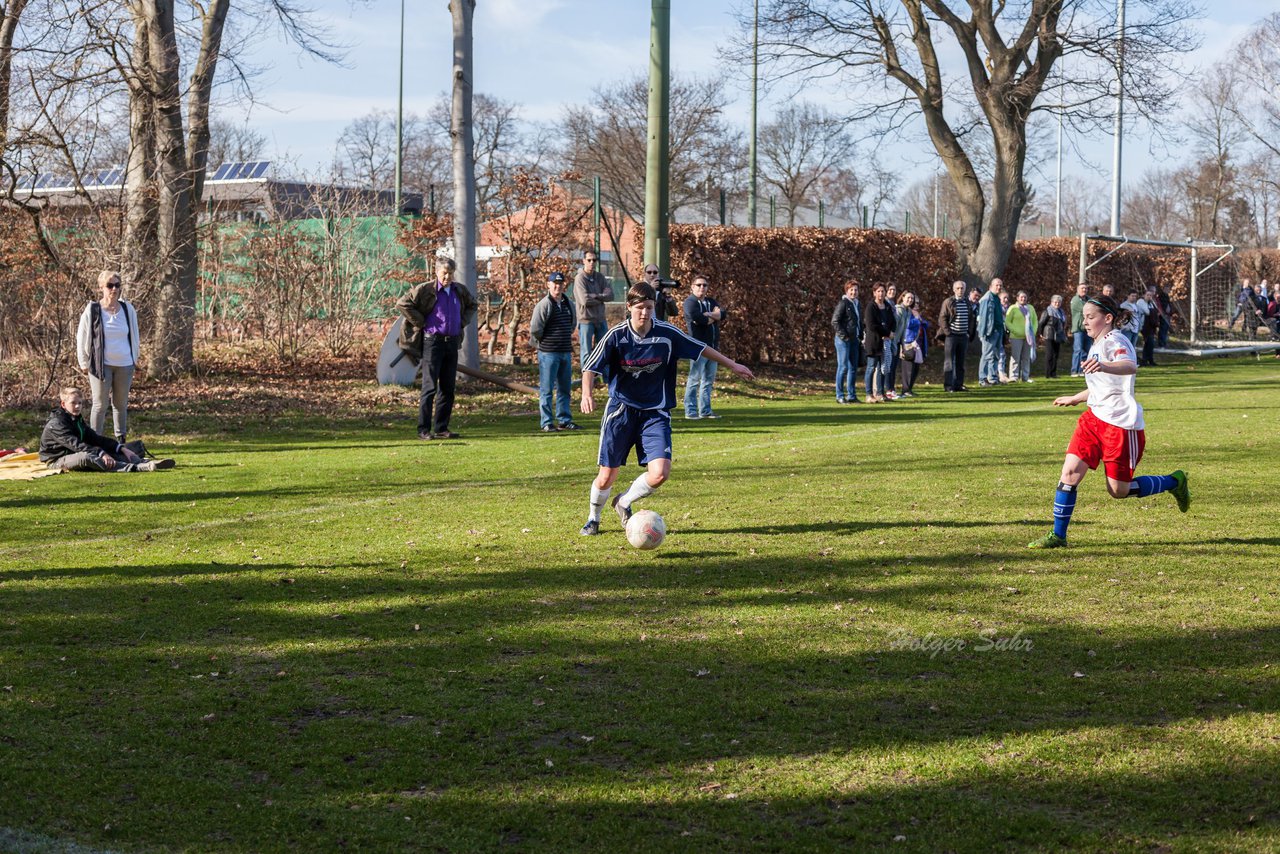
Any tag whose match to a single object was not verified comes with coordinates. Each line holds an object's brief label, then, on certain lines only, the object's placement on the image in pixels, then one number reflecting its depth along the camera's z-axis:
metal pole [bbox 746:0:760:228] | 32.34
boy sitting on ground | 12.39
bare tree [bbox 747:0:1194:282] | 30.94
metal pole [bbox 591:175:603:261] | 23.16
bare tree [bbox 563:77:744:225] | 50.44
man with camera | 16.62
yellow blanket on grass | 12.15
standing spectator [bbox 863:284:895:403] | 20.44
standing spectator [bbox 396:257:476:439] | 14.84
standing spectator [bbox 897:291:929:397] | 22.17
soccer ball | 8.15
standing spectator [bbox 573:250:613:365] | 16.68
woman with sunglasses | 13.34
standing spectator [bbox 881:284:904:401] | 21.41
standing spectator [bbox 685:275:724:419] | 17.66
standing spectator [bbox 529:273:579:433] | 15.98
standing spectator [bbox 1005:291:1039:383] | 25.95
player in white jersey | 8.33
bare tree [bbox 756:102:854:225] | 60.59
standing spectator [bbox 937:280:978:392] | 23.77
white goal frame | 32.97
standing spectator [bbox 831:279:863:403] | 20.06
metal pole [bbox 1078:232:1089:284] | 31.22
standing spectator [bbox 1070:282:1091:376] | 26.67
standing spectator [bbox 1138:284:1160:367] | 30.36
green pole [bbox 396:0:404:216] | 47.15
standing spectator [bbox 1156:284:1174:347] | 32.66
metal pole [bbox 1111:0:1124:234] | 30.64
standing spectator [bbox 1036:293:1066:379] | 27.34
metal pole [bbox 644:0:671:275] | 17.61
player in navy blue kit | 8.67
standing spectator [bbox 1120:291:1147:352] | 27.28
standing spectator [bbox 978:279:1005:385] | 25.12
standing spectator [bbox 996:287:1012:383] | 25.98
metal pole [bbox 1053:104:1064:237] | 75.61
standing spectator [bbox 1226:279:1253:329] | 38.09
